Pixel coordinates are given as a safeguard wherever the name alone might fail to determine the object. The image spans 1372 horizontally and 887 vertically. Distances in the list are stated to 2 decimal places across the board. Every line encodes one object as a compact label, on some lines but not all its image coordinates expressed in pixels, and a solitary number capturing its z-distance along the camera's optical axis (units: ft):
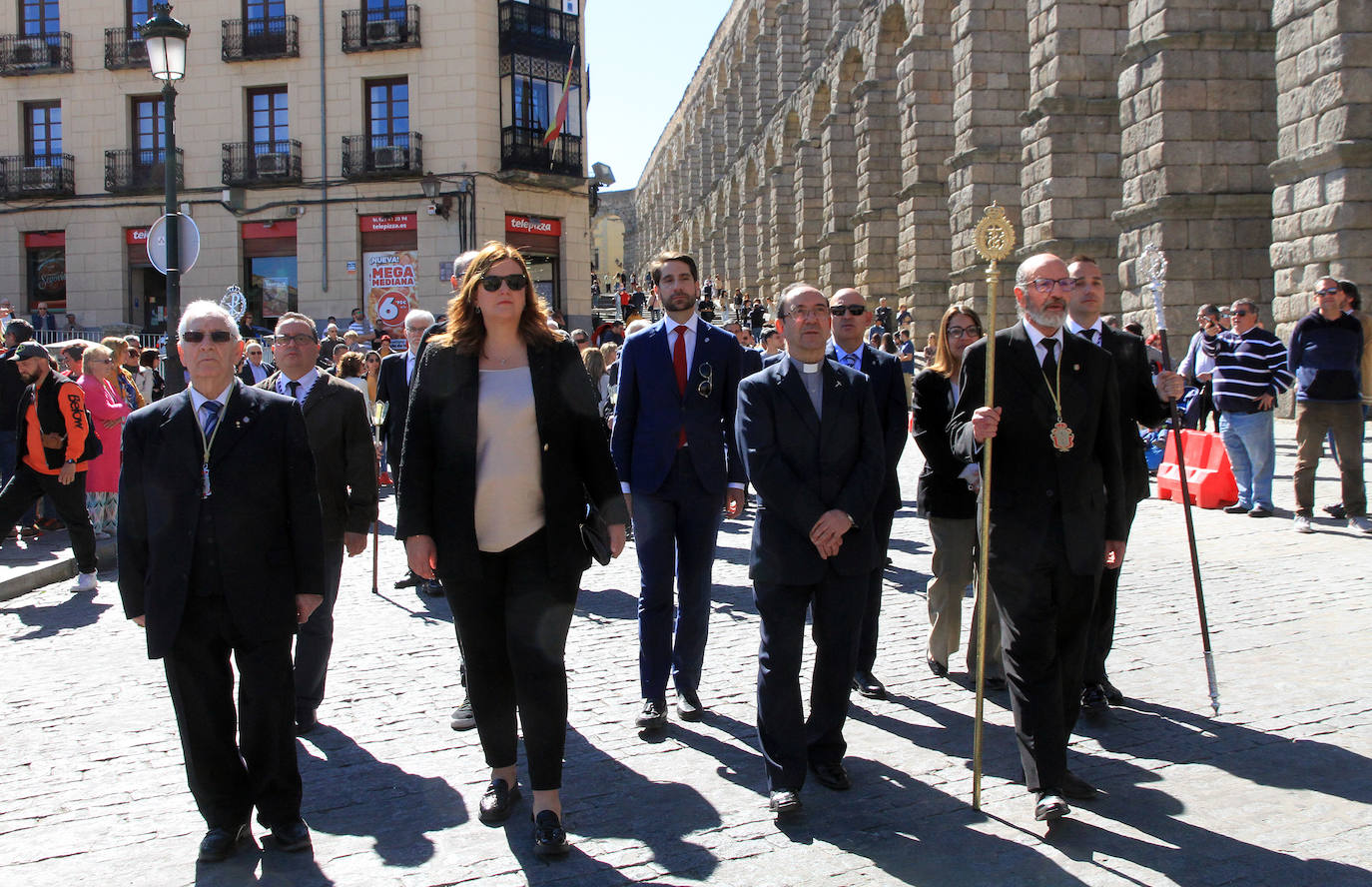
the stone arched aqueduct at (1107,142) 45.78
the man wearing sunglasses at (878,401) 17.57
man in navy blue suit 16.71
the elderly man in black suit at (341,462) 17.35
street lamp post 38.83
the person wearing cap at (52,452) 28.32
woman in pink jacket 31.73
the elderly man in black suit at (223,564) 12.21
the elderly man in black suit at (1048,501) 12.87
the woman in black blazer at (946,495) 18.22
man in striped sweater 33.12
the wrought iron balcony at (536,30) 96.27
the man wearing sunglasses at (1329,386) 30.83
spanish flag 94.12
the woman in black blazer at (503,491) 12.62
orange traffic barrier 35.42
